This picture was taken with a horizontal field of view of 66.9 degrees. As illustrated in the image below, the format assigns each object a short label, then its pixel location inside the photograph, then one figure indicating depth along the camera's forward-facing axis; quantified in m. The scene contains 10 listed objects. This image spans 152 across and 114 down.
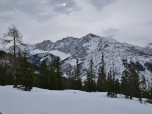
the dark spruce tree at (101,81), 39.03
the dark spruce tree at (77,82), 43.26
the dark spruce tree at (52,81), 29.02
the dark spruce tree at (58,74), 29.62
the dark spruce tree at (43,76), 34.53
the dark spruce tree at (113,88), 20.78
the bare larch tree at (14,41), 18.45
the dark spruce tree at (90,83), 34.12
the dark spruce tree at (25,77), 15.56
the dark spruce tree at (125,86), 22.75
